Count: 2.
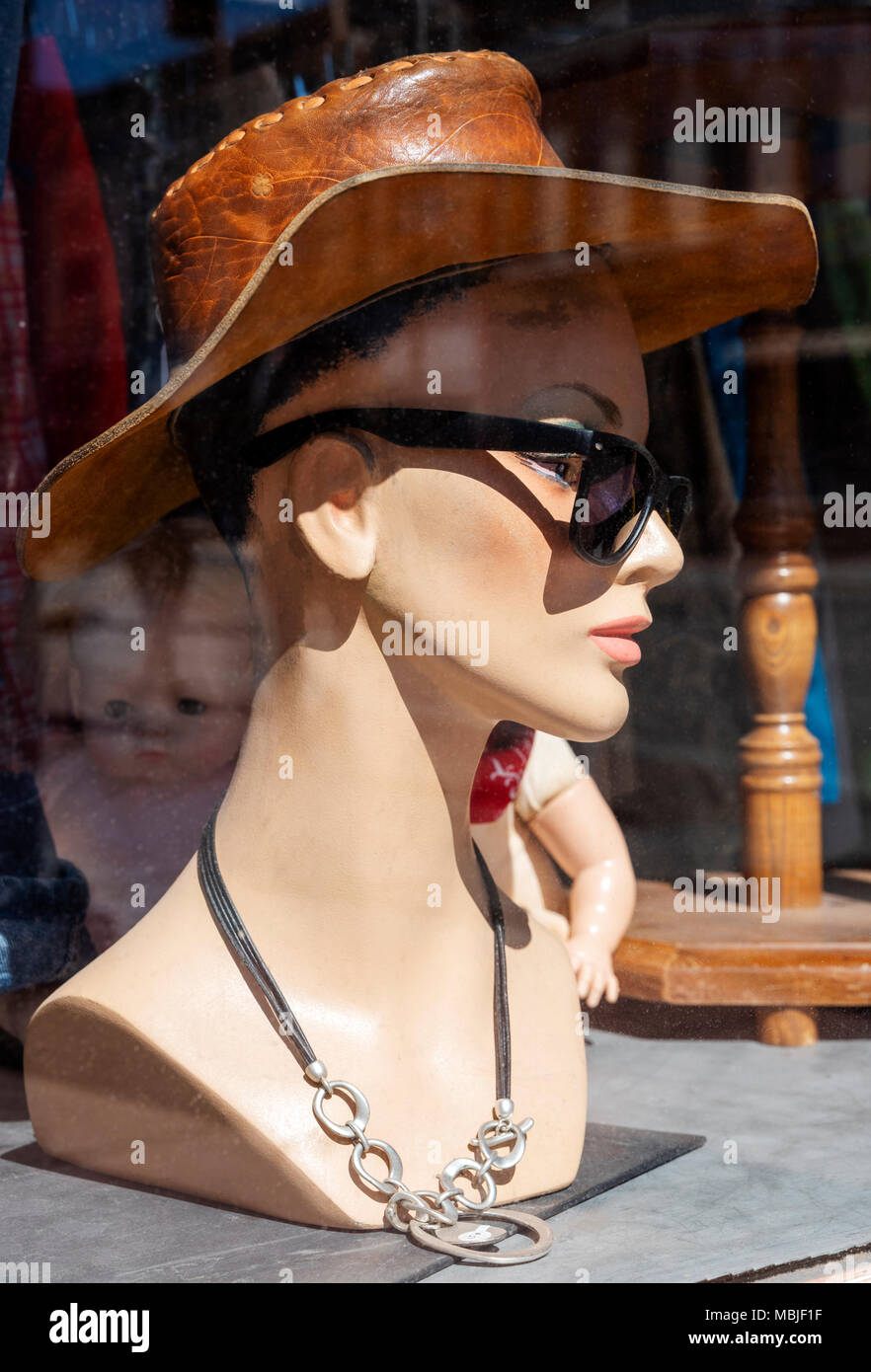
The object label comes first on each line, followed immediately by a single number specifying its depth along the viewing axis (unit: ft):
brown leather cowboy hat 4.49
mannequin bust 4.77
